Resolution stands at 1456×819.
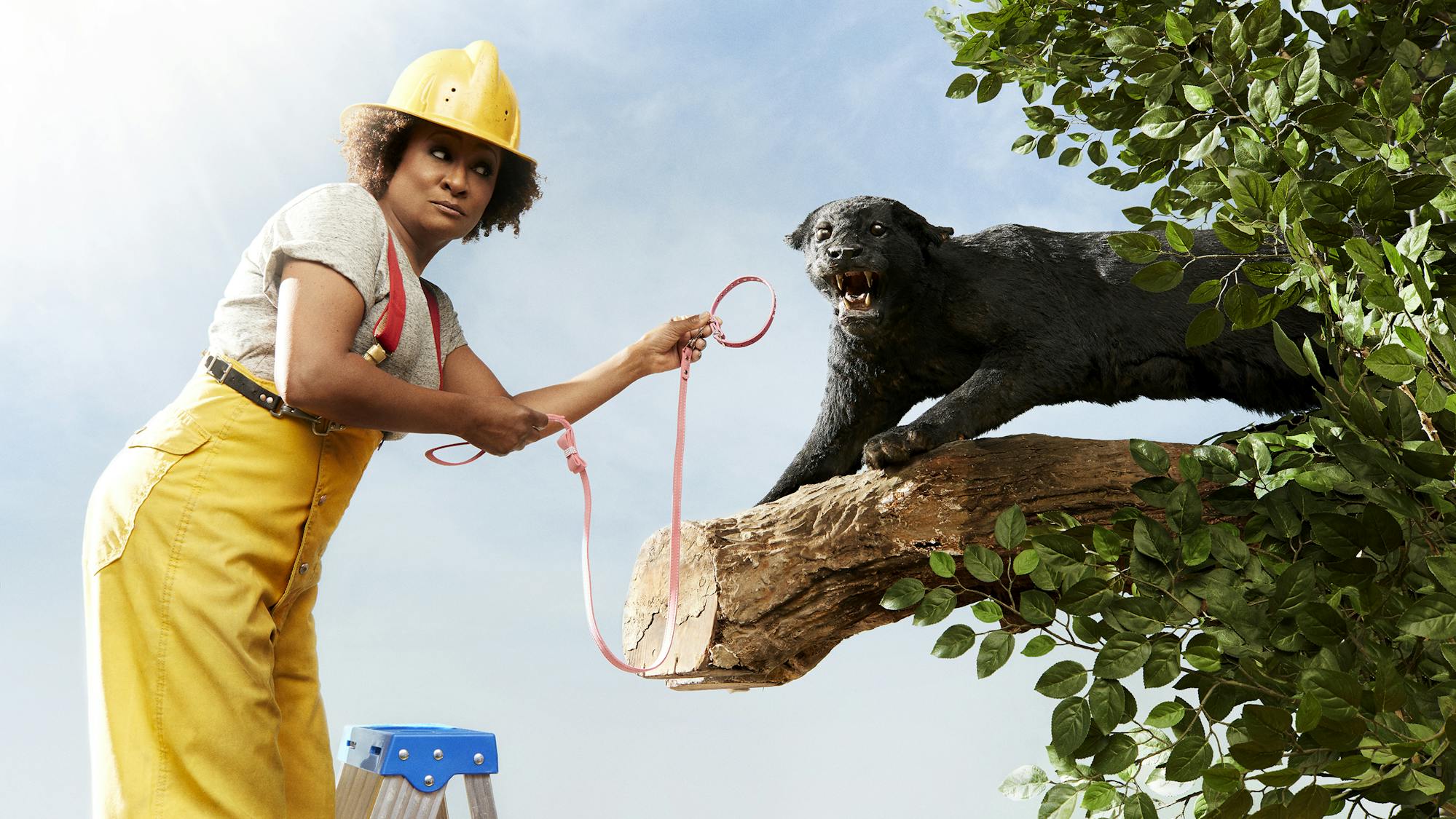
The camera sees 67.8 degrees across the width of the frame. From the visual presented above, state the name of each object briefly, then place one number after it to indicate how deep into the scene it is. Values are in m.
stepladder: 1.91
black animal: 2.19
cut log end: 1.97
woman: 1.62
